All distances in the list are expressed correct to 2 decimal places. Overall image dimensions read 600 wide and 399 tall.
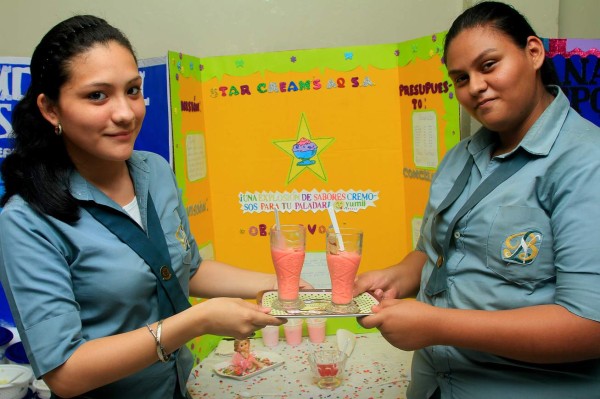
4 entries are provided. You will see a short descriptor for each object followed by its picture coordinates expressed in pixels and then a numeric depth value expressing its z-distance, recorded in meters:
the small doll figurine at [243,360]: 2.33
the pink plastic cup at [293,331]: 2.60
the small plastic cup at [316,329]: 2.61
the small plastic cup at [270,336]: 2.59
